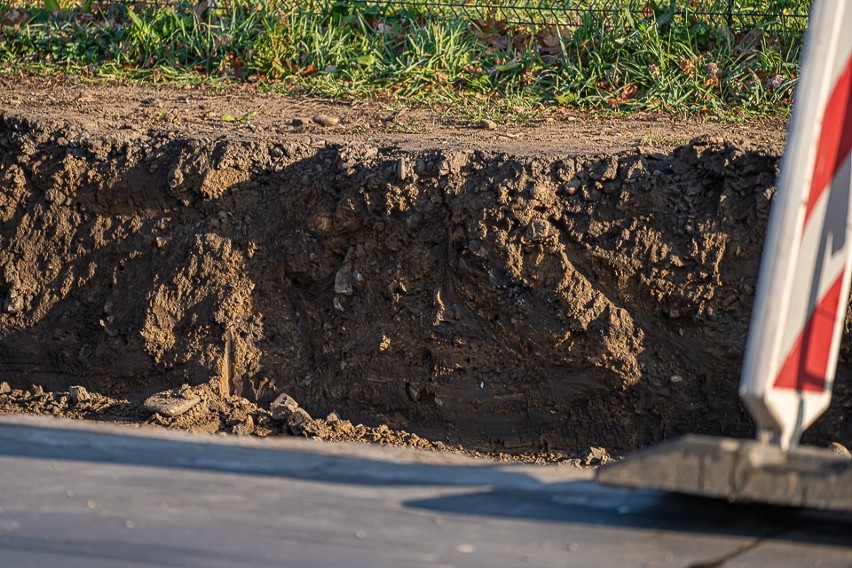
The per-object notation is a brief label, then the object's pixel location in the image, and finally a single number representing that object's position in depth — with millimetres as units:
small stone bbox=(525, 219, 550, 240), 10461
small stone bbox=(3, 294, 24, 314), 12281
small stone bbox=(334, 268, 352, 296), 11375
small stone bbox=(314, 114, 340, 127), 13062
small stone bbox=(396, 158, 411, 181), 10883
